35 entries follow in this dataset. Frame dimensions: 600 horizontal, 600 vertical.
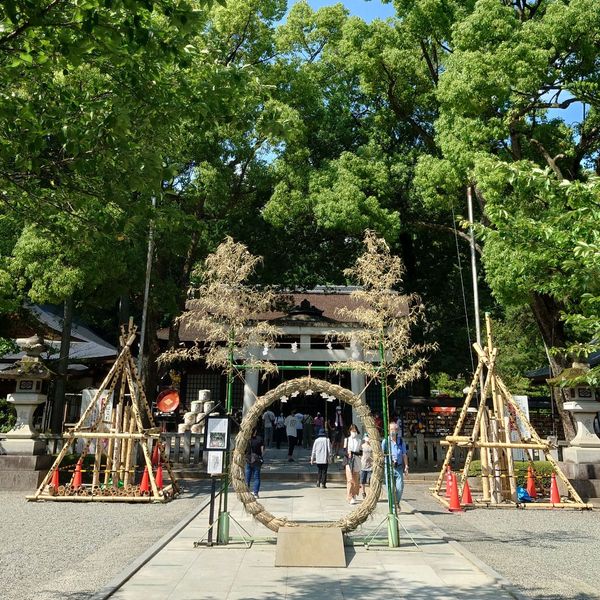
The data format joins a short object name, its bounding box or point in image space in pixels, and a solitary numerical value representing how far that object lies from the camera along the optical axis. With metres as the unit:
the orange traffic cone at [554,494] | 12.50
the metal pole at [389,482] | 8.48
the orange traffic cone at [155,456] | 14.68
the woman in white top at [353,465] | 12.77
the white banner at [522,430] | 15.30
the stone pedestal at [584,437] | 13.69
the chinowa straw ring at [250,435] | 8.58
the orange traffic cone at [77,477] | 13.13
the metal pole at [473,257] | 16.75
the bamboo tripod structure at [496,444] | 12.48
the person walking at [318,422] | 23.80
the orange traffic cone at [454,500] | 12.10
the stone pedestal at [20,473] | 14.02
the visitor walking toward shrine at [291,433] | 19.86
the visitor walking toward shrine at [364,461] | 12.98
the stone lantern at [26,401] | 14.34
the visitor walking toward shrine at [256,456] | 12.93
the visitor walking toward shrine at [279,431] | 24.69
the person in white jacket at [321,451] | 14.17
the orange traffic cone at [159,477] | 13.51
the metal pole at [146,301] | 17.44
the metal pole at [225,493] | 8.50
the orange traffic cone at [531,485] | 13.20
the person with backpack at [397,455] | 11.78
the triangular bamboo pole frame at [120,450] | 12.66
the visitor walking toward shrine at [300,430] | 21.99
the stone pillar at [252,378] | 23.12
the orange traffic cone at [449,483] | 12.58
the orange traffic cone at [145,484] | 12.89
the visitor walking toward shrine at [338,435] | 21.52
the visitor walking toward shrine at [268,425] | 23.06
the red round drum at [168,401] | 21.09
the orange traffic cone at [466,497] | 12.55
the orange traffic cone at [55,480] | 12.91
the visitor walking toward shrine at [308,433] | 24.75
